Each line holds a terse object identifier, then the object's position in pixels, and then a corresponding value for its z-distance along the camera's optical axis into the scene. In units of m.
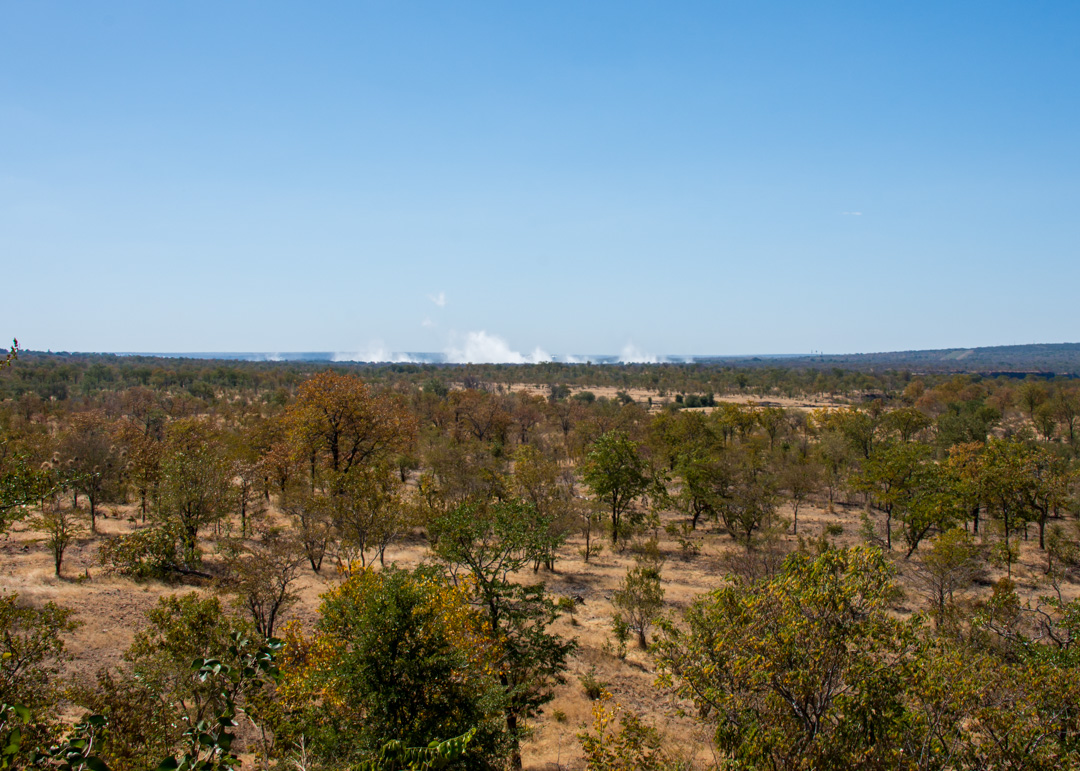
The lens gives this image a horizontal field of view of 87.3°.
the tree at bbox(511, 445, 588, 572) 33.38
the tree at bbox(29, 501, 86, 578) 22.62
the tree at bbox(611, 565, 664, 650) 22.88
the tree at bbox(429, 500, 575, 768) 15.05
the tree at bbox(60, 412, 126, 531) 30.89
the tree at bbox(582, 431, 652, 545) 36.09
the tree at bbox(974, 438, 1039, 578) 33.03
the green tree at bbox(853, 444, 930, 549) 33.56
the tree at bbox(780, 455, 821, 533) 41.62
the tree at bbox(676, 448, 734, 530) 38.22
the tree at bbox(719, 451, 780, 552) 35.72
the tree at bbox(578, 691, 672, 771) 10.62
